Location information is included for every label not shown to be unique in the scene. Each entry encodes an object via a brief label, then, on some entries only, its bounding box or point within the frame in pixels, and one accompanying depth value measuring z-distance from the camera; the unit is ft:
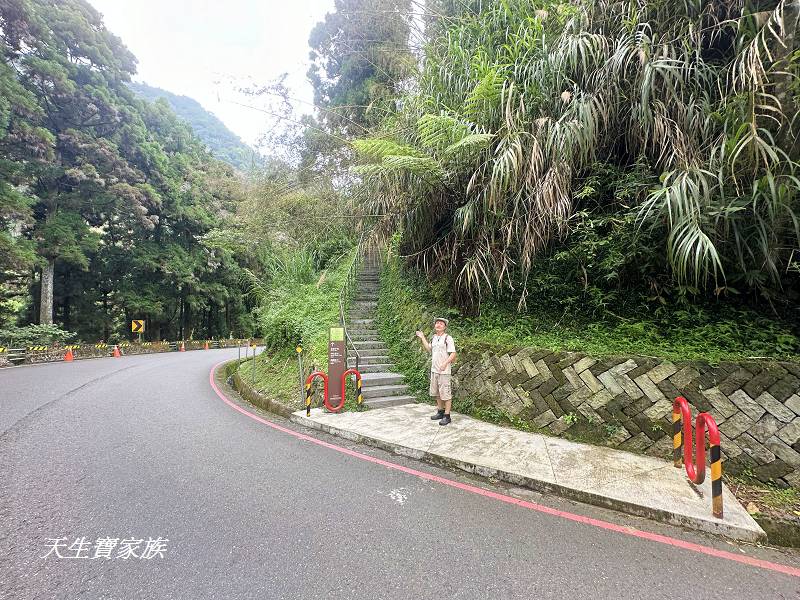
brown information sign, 20.20
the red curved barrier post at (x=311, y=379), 19.48
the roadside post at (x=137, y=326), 77.11
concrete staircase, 21.71
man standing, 17.37
